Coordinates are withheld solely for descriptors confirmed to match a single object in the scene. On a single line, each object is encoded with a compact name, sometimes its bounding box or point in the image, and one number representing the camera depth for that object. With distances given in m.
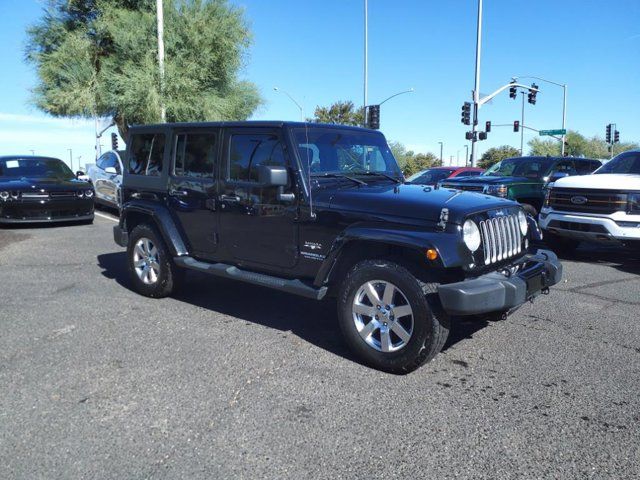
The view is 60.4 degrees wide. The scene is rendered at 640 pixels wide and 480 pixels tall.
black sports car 11.30
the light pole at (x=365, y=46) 31.16
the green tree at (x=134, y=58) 22.78
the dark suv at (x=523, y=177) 10.20
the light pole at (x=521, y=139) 54.47
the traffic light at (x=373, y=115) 25.58
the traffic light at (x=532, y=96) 31.87
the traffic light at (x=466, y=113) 28.17
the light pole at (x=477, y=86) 26.72
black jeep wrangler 3.84
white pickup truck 7.46
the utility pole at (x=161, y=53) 20.53
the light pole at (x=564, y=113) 44.59
